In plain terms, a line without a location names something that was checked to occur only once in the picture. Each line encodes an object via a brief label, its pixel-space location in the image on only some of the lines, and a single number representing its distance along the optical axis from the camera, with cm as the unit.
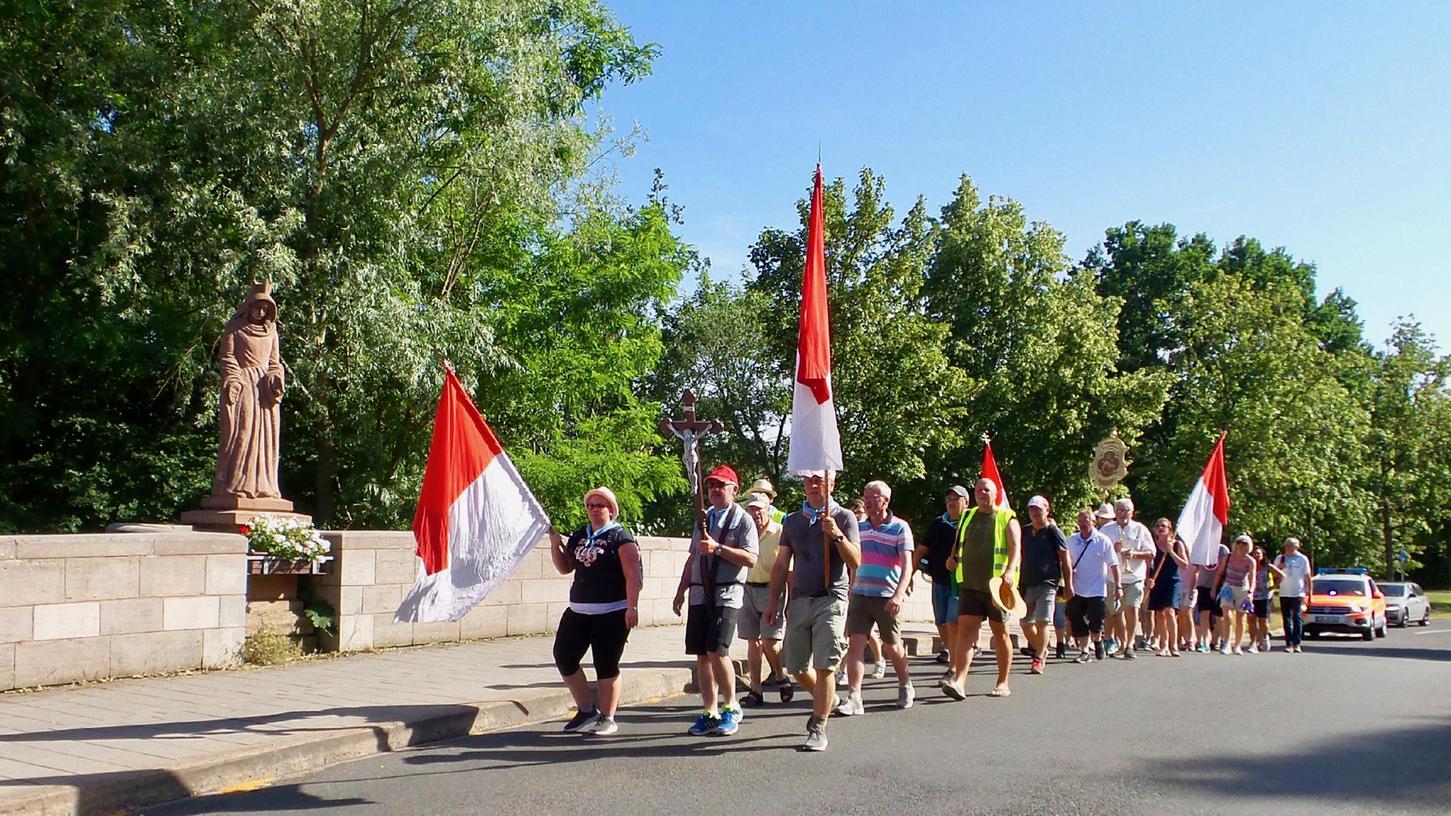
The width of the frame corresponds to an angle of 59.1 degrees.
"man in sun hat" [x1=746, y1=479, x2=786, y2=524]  1017
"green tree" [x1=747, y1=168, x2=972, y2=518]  3027
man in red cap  855
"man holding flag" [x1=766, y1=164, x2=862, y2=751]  828
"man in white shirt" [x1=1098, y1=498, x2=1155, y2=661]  1566
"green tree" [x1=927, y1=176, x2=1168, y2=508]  3897
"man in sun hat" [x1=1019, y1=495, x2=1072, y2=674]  1266
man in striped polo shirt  983
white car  3322
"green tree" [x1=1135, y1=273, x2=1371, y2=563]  3928
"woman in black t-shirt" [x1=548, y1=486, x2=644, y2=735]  855
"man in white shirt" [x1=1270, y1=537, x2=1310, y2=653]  1827
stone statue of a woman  1319
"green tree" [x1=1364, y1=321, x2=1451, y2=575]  5000
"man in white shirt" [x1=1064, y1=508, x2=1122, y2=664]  1446
